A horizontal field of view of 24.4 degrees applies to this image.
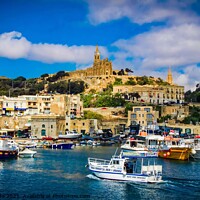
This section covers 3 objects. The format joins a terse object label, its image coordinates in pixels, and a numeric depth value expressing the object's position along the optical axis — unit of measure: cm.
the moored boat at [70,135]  7788
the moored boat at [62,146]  6756
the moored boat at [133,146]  5772
